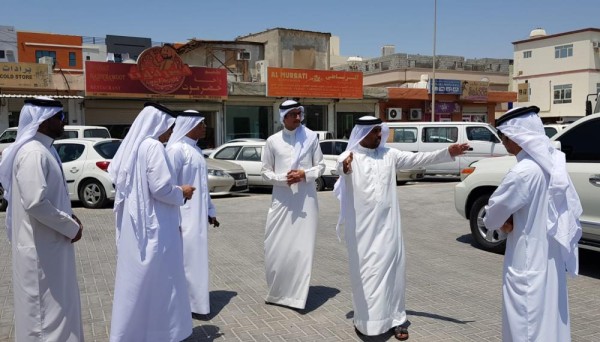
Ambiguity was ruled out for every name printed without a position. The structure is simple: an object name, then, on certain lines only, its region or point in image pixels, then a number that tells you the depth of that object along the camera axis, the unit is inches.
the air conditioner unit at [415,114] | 1214.9
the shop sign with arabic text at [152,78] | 842.2
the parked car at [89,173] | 462.0
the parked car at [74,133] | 637.3
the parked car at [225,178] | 530.6
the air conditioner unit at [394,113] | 1171.9
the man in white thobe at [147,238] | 151.4
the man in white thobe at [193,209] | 191.6
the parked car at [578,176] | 244.7
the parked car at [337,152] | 644.7
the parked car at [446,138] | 691.4
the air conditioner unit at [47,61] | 842.5
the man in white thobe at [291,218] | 200.2
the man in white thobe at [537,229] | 129.6
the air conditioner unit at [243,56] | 1177.7
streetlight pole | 1156.5
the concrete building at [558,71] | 1943.9
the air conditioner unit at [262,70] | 1023.6
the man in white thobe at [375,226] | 168.1
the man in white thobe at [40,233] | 137.8
